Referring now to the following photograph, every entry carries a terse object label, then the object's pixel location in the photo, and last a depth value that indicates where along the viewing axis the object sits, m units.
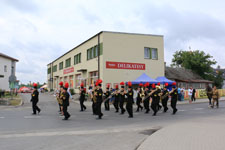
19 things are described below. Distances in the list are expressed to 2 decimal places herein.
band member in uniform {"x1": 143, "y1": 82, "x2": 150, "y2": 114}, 13.88
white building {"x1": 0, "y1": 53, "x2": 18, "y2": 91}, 46.97
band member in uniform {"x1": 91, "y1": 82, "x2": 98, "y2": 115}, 11.59
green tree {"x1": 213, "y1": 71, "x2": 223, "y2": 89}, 45.19
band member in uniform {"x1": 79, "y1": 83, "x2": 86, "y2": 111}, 14.46
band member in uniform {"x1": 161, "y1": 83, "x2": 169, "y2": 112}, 14.07
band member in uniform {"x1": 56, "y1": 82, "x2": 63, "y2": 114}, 12.05
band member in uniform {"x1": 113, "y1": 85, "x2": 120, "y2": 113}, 14.13
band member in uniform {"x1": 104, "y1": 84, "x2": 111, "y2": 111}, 15.82
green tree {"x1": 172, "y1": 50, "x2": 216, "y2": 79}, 43.84
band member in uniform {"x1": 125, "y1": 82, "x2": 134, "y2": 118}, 11.77
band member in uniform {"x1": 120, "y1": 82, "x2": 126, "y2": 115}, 12.60
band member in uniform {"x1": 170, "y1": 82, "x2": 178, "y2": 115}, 13.34
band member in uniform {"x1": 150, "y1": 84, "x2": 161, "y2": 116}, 12.79
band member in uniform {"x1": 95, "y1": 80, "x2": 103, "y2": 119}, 11.18
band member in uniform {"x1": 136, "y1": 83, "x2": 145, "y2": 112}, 15.05
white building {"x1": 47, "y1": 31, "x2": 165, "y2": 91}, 25.52
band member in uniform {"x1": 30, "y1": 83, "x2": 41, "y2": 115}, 12.55
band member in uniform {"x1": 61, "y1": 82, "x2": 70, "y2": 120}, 10.74
